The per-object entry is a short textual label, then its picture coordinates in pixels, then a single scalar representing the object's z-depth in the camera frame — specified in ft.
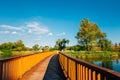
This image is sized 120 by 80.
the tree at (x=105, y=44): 159.83
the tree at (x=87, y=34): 127.04
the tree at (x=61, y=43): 229.46
